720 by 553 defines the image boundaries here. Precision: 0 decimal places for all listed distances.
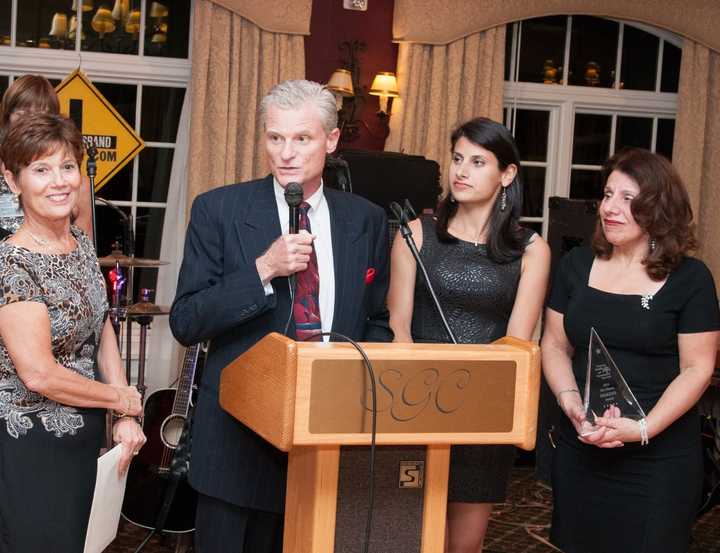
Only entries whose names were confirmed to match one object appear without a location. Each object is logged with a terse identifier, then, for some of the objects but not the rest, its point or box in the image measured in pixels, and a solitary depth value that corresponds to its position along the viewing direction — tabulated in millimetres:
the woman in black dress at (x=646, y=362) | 2557
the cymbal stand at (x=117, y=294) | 4344
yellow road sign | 4941
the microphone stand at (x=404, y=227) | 2277
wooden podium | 1808
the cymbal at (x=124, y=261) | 4398
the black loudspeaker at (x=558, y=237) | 4723
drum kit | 4402
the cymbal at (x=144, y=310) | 4414
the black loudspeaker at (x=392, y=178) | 4441
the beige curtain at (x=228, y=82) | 5902
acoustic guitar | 4082
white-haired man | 2217
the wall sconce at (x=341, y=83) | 5918
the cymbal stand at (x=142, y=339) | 4586
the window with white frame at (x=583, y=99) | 6848
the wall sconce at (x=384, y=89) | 6156
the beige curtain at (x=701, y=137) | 6676
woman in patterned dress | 2014
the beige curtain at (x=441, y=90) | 6227
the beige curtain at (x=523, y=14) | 6215
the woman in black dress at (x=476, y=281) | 2643
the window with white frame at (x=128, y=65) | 6023
